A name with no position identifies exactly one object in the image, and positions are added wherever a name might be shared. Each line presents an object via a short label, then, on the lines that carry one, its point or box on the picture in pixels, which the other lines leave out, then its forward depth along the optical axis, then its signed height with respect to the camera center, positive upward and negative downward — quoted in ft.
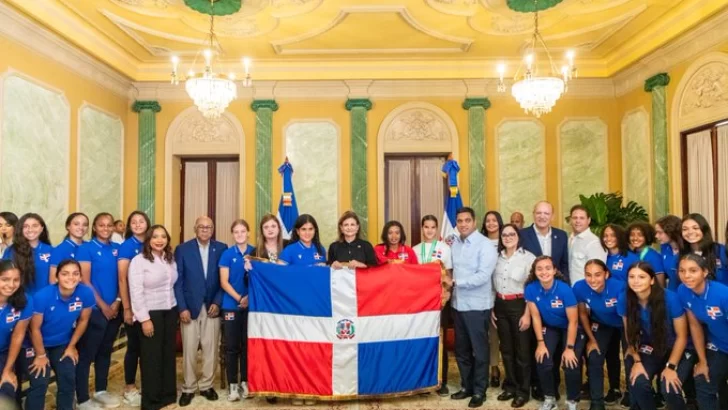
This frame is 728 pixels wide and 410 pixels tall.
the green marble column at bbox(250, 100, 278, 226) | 24.67 +3.52
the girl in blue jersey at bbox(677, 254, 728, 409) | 10.15 -2.02
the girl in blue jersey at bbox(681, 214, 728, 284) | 12.23 -0.44
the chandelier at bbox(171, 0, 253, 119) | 16.19 +4.41
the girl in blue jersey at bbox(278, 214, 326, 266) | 13.67 -0.55
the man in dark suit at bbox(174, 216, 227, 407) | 13.23 -1.99
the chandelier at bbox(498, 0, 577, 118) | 16.19 +4.33
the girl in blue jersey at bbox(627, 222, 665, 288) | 13.33 -0.51
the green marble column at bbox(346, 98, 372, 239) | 24.66 +3.44
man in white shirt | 14.48 -0.60
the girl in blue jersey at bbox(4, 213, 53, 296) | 12.34 -0.55
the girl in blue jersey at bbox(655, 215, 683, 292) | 13.15 -0.48
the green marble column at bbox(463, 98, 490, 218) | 24.57 +3.68
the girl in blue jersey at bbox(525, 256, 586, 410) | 12.18 -2.45
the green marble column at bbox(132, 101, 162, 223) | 24.75 +3.57
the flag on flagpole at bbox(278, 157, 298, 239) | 23.15 +1.11
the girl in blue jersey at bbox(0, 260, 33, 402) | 10.27 -1.92
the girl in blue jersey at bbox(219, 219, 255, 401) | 13.41 -2.02
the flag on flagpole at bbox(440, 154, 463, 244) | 21.79 +1.24
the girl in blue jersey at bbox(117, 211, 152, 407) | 13.12 -1.63
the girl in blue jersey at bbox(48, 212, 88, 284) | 13.24 -0.27
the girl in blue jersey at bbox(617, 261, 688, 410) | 10.66 -2.38
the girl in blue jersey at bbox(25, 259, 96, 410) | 11.09 -2.31
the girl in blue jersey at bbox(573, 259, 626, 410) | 11.87 -2.16
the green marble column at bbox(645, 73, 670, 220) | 20.58 +3.39
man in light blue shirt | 13.25 -2.00
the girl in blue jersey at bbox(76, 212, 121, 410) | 13.01 -2.15
